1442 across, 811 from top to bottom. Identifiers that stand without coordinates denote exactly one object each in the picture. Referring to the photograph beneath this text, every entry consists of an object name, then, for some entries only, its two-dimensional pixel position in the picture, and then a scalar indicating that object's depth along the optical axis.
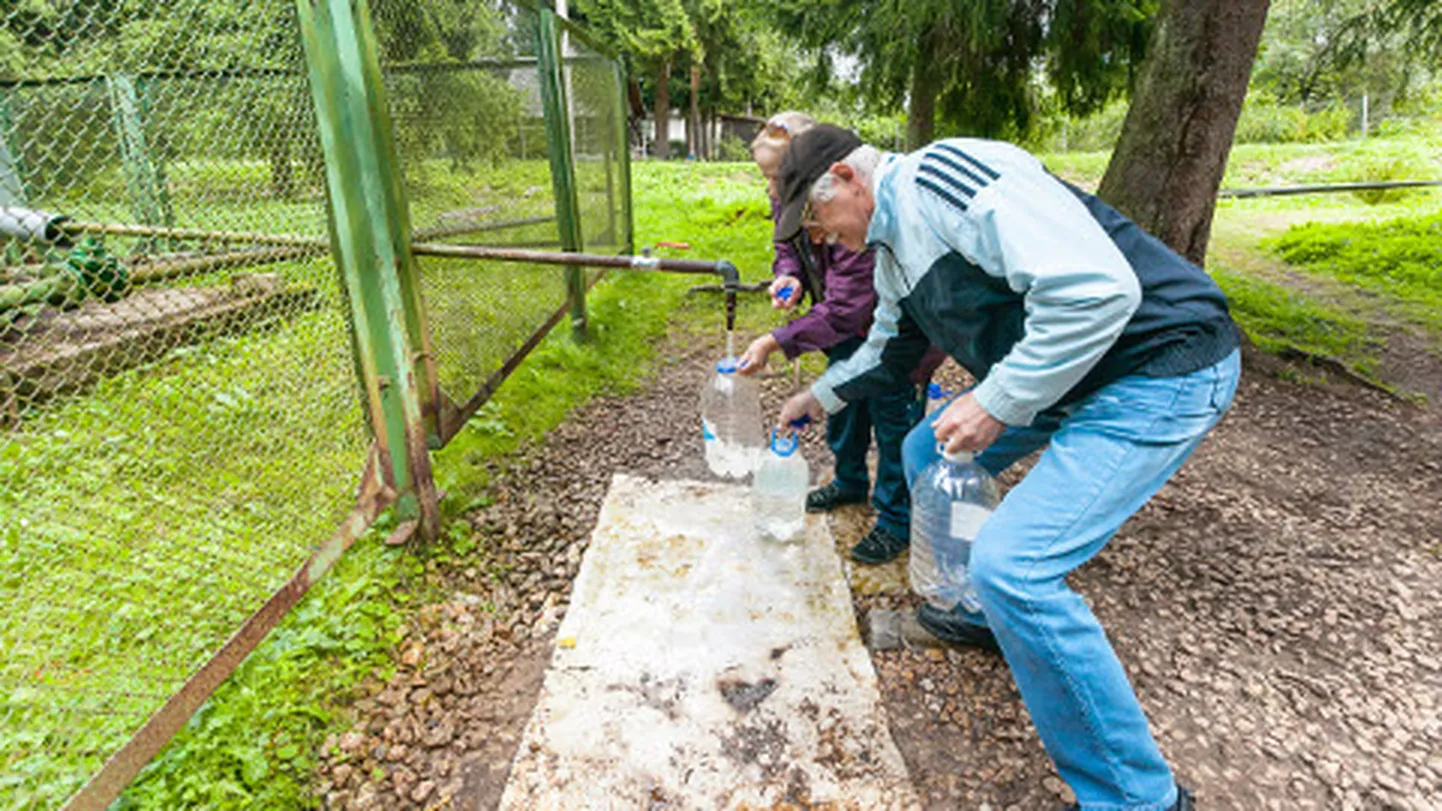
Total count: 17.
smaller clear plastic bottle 3.19
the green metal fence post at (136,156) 1.94
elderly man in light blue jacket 1.62
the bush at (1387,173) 13.77
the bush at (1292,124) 24.62
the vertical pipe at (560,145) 4.51
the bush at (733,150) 31.65
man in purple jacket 2.89
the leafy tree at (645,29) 26.00
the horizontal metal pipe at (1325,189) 10.22
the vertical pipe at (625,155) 7.57
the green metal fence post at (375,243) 2.39
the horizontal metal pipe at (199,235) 1.95
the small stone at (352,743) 2.14
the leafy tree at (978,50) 6.83
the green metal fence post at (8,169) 1.65
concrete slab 2.01
